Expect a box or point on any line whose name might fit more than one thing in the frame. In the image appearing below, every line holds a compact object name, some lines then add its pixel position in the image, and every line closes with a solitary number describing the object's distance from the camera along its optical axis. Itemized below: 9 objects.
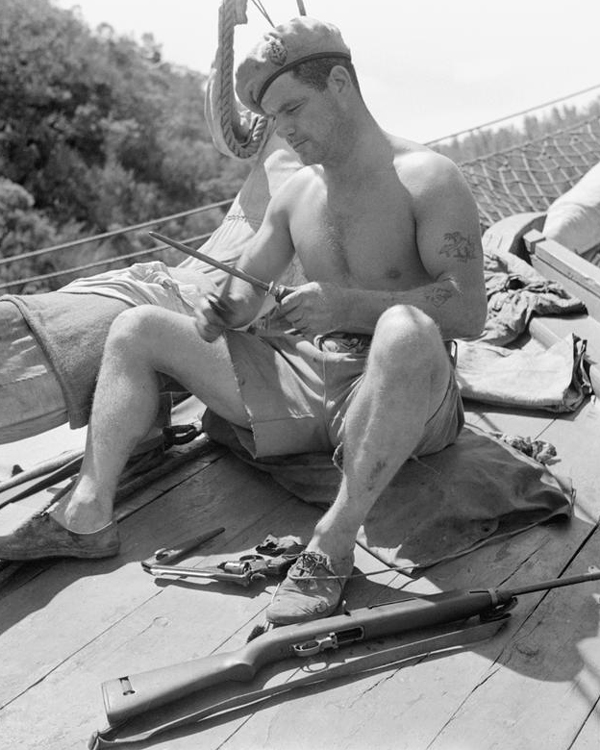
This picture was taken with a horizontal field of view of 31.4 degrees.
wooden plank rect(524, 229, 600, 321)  4.00
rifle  2.10
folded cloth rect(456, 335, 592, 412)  3.37
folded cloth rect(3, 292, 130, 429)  2.99
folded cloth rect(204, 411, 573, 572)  2.60
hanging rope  3.93
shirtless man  2.39
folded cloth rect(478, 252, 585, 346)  3.79
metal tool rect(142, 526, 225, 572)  2.67
